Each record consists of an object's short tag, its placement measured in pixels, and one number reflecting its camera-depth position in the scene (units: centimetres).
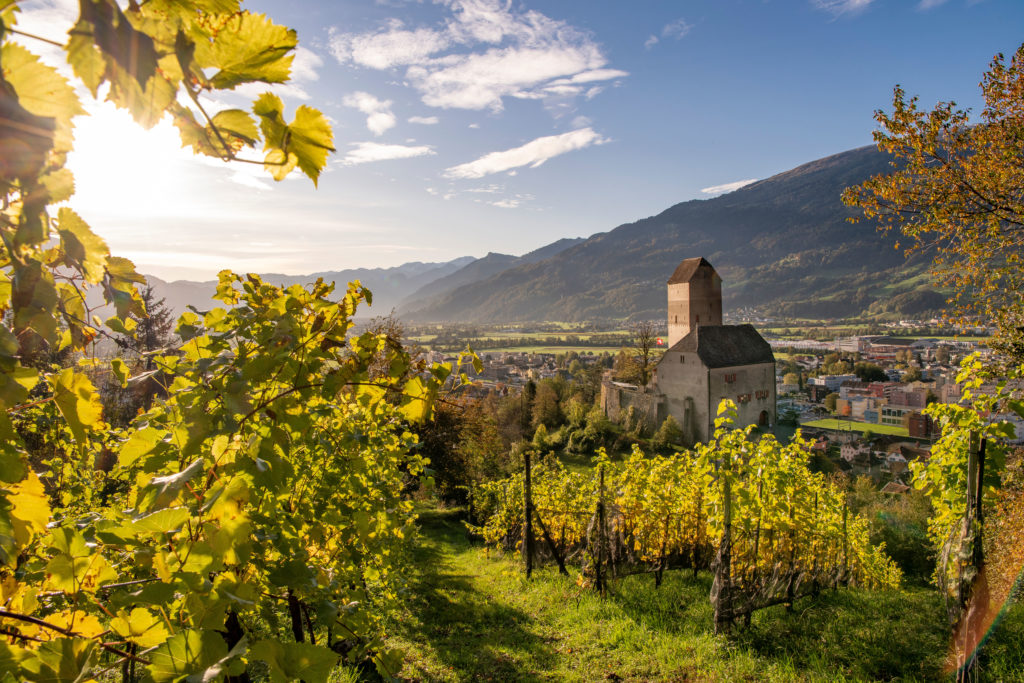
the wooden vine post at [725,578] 566
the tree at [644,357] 4322
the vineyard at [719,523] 613
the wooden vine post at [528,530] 855
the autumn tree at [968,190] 823
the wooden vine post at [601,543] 736
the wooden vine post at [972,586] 433
